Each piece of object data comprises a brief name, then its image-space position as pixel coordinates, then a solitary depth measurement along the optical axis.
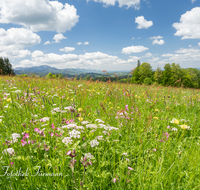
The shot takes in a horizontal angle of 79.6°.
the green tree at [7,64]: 59.97
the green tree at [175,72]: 52.98
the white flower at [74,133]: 1.28
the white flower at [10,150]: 1.36
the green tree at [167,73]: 54.74
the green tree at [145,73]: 58.91
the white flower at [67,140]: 1.29
